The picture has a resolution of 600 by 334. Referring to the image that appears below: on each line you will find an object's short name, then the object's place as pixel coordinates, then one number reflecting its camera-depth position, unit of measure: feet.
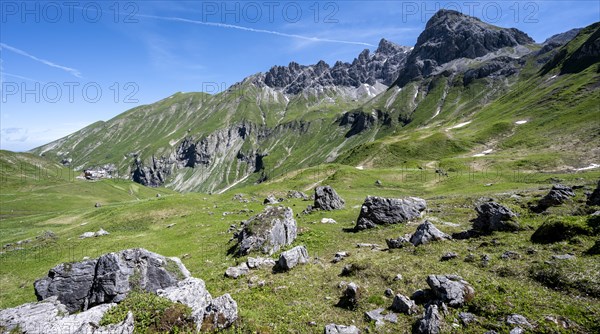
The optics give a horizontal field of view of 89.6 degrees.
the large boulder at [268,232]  105.70
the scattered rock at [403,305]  56.85
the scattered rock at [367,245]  97.67
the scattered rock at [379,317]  55.62
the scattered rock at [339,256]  89.40
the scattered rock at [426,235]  90.22
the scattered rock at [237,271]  84.94
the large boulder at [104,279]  64.39
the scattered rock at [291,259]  85.03
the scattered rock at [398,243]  90.74
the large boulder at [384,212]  123.85
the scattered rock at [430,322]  50.03
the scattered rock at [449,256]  76.43
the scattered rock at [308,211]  170.77
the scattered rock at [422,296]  59.47
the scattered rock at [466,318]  50.72
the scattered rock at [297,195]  245.04
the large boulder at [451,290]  55.36
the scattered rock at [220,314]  55.17
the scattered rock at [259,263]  90.56
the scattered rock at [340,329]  53.52
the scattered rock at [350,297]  62.64
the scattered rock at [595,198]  101.48
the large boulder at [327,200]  175.52
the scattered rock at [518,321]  47.19
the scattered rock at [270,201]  221.05
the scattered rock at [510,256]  70.33
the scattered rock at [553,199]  111.24
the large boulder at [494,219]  91.40
